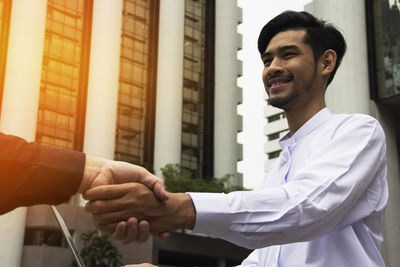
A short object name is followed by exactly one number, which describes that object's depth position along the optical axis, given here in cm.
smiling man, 174
